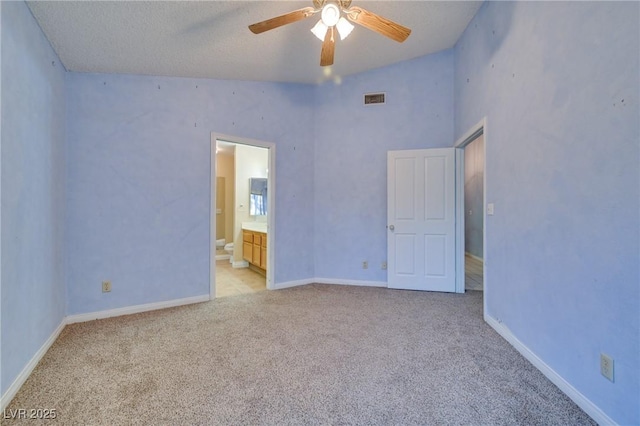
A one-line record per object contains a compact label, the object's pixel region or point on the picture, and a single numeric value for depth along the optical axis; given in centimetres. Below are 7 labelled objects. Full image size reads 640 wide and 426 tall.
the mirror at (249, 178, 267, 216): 586
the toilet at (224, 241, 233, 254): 612
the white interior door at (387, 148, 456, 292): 389
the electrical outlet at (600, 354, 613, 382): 146
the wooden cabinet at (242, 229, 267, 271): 476
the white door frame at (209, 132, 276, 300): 365
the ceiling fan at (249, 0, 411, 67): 211
